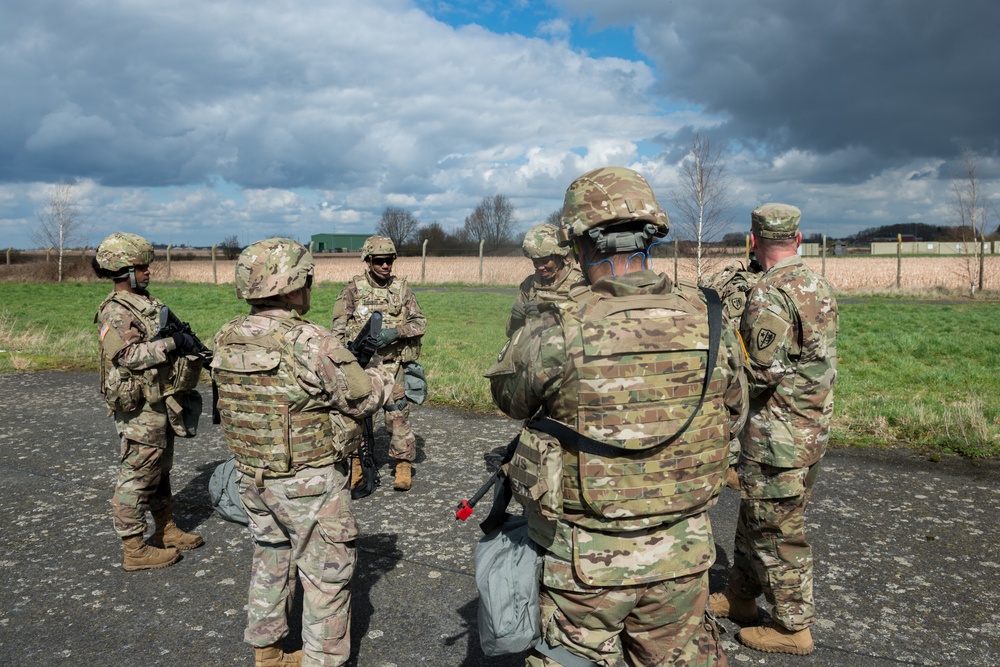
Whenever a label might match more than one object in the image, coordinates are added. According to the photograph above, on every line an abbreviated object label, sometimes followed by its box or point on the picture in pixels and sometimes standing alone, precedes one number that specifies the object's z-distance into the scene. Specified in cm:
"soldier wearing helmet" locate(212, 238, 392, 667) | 324
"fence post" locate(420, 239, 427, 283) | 2978
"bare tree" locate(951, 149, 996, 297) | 2280
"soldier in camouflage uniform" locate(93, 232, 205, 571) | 460
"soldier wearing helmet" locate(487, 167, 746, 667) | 240
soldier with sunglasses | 641
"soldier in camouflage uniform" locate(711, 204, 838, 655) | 366
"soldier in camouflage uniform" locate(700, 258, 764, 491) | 595
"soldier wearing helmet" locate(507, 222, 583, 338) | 570
